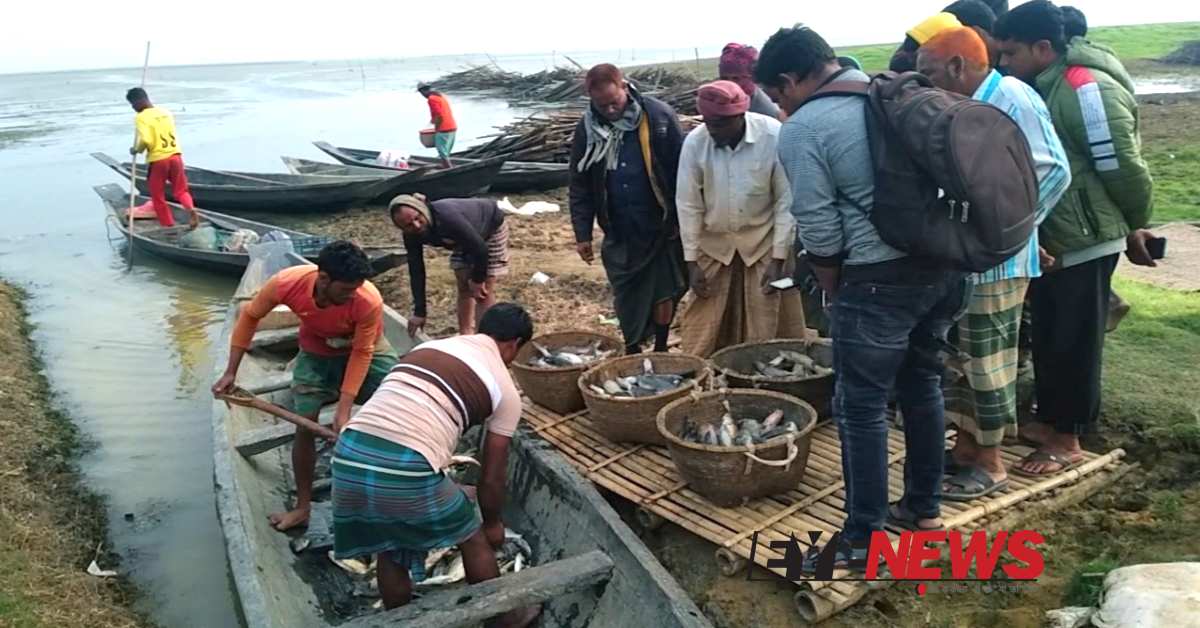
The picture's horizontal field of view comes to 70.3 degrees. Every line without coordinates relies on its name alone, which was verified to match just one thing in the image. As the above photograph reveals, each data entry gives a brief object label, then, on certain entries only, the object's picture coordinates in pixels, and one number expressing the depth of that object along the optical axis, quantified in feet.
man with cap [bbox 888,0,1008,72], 10.66
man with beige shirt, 14.79
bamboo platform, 11.37
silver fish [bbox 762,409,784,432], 13.26
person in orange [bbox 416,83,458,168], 48.78
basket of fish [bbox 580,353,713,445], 14.37
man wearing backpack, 9.18
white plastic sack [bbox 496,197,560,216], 42.32
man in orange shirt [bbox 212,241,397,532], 12.48
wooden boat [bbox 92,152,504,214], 43.19
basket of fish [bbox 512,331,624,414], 16.35
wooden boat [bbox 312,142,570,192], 47.85
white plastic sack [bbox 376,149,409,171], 52.60
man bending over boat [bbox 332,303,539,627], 9.80
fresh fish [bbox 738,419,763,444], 12.85
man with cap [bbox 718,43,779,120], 18.29
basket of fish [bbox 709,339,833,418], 14.51
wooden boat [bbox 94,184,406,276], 31.99
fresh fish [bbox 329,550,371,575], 13.32
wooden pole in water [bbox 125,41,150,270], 39.58
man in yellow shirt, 38.27
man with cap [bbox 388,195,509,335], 17.84
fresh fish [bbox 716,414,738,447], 12.80
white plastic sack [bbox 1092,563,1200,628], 9.01
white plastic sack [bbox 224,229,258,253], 36.11
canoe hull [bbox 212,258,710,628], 10.41
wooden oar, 13.38
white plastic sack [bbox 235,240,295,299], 24.62
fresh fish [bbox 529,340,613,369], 17.08
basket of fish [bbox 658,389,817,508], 12.00
